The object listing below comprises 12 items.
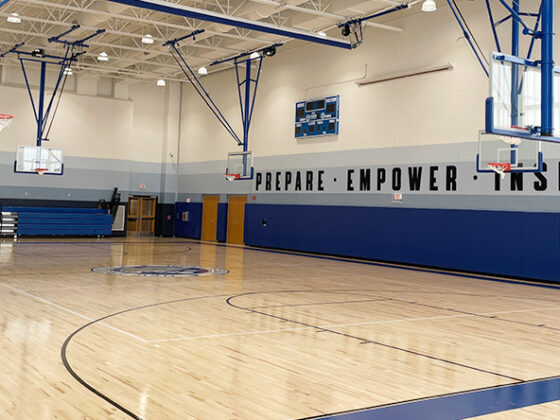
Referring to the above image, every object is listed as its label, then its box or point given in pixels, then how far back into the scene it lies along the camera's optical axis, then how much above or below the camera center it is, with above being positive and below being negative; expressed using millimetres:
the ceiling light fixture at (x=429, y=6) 15969 +5562
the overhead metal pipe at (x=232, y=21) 16219 +5572
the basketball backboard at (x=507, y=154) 15023 +1830
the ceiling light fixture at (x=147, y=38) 21750 +6181
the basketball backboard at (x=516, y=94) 10297 +2203
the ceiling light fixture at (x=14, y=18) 19797 +6088
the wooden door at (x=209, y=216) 29375 +60
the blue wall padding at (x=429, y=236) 16484 -361
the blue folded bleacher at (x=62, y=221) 27281 -379
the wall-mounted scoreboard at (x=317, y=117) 22781 +3878
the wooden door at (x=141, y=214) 32688 +48
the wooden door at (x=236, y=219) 27719 -19
